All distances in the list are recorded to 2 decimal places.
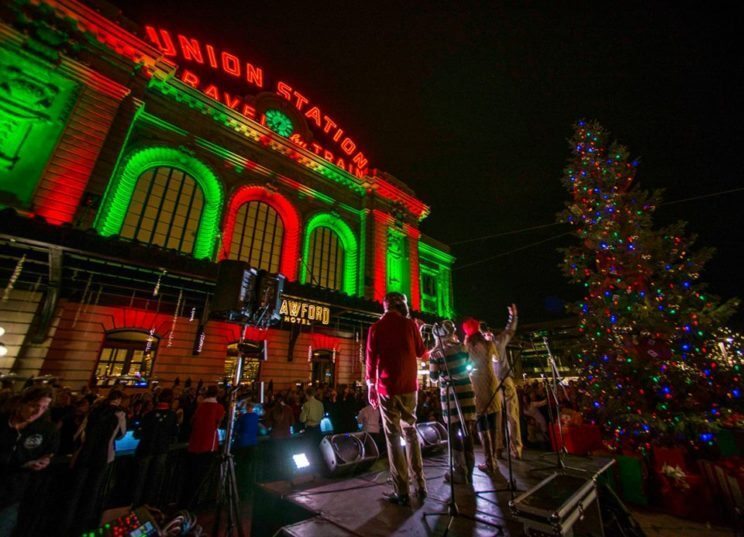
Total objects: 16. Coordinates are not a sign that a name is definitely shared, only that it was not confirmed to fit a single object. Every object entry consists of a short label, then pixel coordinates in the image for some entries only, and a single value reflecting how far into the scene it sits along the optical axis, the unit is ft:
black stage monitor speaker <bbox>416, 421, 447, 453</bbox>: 18.03
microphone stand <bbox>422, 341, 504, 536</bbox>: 8.21
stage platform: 8.23
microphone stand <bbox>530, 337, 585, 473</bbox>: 14.16
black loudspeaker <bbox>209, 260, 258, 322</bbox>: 14.53
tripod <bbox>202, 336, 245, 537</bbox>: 10.75
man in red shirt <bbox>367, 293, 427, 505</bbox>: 10.21
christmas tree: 17.20
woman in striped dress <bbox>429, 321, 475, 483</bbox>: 12.45
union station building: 30.73
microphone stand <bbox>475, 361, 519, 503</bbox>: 10.33
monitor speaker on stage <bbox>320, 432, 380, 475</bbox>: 14.56
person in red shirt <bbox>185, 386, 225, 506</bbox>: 19.15
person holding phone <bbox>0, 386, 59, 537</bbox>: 10.91
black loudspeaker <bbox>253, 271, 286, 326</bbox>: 15.69
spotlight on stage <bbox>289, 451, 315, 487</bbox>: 13.58
